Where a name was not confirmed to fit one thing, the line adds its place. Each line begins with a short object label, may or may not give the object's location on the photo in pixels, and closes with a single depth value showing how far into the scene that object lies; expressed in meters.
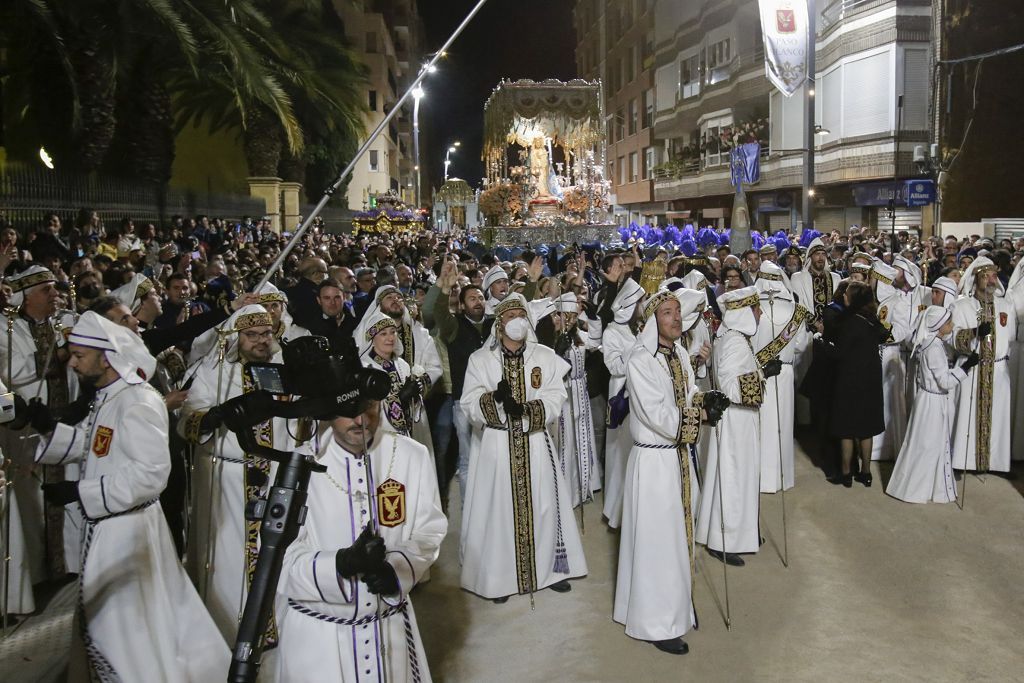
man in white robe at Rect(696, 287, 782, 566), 6.60
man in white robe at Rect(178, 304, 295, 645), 5.04
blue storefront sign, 25.12
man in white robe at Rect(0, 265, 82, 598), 5.98
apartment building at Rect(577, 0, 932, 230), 28.95
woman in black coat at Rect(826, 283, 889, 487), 8.12
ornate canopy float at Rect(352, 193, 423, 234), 32.75
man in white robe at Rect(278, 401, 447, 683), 3.13
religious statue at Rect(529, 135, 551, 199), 27.52
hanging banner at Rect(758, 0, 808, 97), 20.08
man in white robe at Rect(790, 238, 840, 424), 10.73
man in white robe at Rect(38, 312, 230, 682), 3.96
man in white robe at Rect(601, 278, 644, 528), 7.49
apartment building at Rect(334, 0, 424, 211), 62.62
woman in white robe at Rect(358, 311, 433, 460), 5.66
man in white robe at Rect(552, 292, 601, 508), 7.62
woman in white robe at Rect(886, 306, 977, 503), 7.79
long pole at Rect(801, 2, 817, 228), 20.38
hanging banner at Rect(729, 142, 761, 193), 23.89
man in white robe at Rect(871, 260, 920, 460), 9.04
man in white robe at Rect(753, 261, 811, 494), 8.27
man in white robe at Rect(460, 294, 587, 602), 5.94
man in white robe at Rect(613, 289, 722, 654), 5.23
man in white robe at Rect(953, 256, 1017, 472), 8.47
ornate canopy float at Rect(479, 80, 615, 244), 25.73
